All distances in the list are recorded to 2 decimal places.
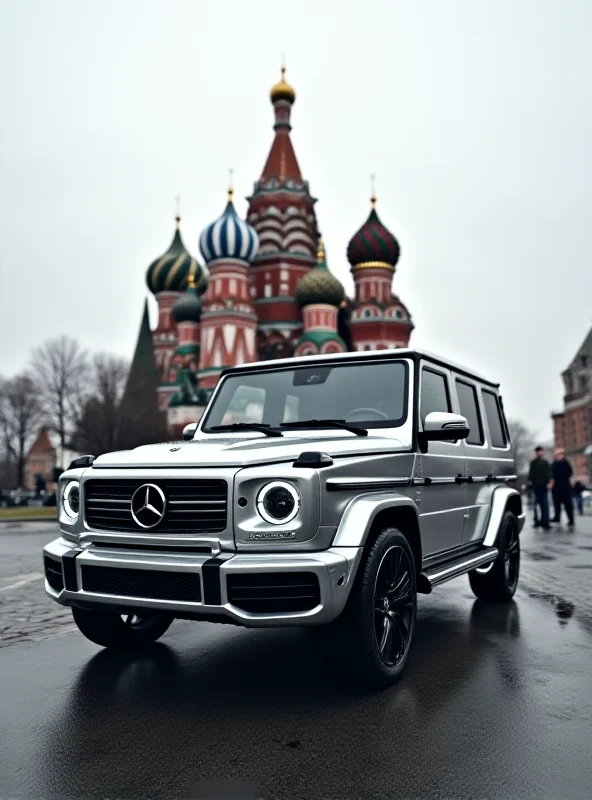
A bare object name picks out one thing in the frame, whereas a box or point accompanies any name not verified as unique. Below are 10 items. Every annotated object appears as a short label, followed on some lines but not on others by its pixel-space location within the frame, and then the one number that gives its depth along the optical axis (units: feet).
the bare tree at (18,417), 199.72
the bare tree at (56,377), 181.78
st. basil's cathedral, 184.34
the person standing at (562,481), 59.26
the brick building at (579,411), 243.40
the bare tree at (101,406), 166.71
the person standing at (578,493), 89.82
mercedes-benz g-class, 12.16
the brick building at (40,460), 363.76
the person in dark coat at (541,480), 56.24
